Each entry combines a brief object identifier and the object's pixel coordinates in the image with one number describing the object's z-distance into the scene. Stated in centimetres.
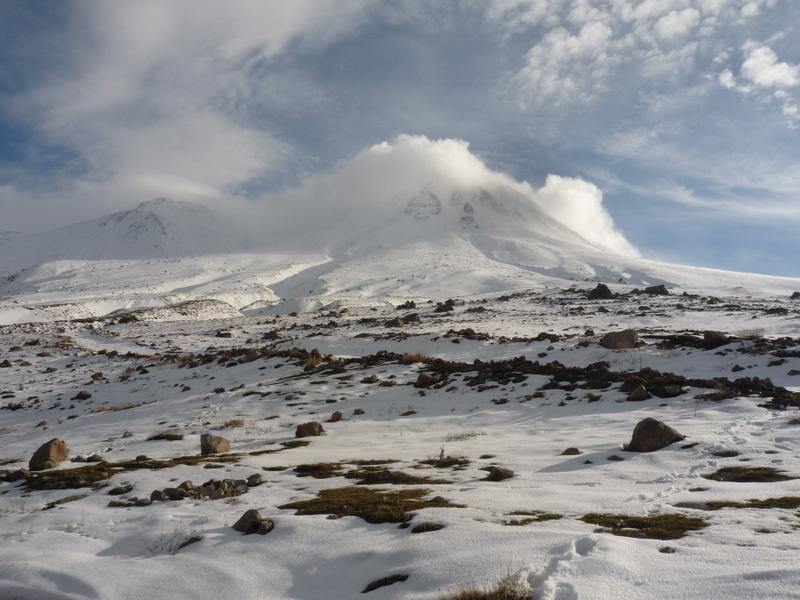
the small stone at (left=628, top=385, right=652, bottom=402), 1285
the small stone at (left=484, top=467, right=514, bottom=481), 785
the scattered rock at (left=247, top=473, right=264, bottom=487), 849
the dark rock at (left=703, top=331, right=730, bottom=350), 1851
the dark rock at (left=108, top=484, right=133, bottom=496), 851
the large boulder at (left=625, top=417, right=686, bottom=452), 870
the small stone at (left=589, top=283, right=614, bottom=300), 5481
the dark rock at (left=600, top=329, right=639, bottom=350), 2056
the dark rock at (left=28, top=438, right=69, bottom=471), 1077
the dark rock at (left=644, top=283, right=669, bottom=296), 5784
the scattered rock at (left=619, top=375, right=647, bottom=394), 1346
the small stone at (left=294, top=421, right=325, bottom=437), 1291
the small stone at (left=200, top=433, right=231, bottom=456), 1148
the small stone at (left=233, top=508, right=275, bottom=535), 602
